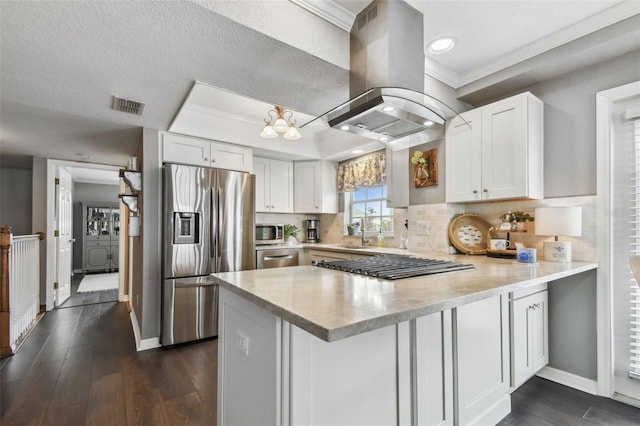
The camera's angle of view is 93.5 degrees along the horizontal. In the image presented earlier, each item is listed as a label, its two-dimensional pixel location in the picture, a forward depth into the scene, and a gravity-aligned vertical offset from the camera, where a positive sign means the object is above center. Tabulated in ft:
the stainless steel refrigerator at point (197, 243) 9.86 -1.02
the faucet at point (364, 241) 13.78 -1.28
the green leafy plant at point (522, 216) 7.91 -0.08
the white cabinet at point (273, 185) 14.43 +1.40
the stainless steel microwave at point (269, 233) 14.43 -0.98
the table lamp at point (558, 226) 6.87 -0.31
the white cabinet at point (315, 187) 14.97 +1.32
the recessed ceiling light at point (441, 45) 6.94 +3.99
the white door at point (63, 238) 14.92 -1.30
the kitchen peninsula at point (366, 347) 3.30 -1.88
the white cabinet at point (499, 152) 7.61 +1.67
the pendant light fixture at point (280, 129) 9.34 +2.67
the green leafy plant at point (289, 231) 15.69 -0.92
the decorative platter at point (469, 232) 9.29 -0.60
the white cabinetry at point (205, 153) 10.58 +2.28
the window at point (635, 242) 6.76 -0.66
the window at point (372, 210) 13.51 +0.16
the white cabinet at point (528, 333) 6.38 -2.76
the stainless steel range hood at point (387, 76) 5.25 +2.57
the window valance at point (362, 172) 13.01 +1.93
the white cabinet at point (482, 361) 5.10 -2.69
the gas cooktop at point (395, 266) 5.04 -1.04
